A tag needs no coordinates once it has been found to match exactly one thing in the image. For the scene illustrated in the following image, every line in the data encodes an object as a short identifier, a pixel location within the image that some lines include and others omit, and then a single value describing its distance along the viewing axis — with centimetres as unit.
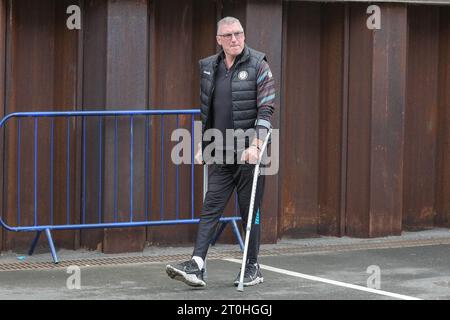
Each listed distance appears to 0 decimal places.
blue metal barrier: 984
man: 834
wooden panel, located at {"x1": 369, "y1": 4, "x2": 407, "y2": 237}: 1116
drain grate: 963
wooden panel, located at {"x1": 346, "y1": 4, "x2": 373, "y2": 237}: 1119
